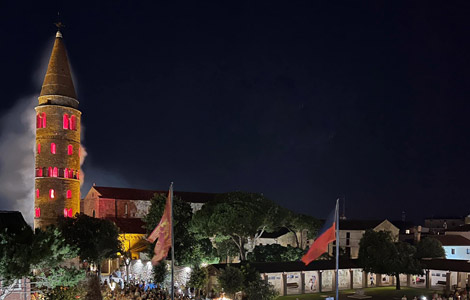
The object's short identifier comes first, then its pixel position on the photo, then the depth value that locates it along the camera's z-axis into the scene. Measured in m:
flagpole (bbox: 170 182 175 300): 23.90
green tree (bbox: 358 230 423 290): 50.22
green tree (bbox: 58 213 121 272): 48.09
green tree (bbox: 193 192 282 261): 53.06
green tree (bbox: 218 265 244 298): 39.50
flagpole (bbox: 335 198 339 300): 24.22
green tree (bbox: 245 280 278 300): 38.81
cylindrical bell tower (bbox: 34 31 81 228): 58.00
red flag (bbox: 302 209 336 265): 23.64
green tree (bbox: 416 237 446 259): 59.91
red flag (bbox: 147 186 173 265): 24.56
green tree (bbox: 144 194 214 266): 50.03
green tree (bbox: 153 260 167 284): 46.53
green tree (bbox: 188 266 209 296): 42.05
